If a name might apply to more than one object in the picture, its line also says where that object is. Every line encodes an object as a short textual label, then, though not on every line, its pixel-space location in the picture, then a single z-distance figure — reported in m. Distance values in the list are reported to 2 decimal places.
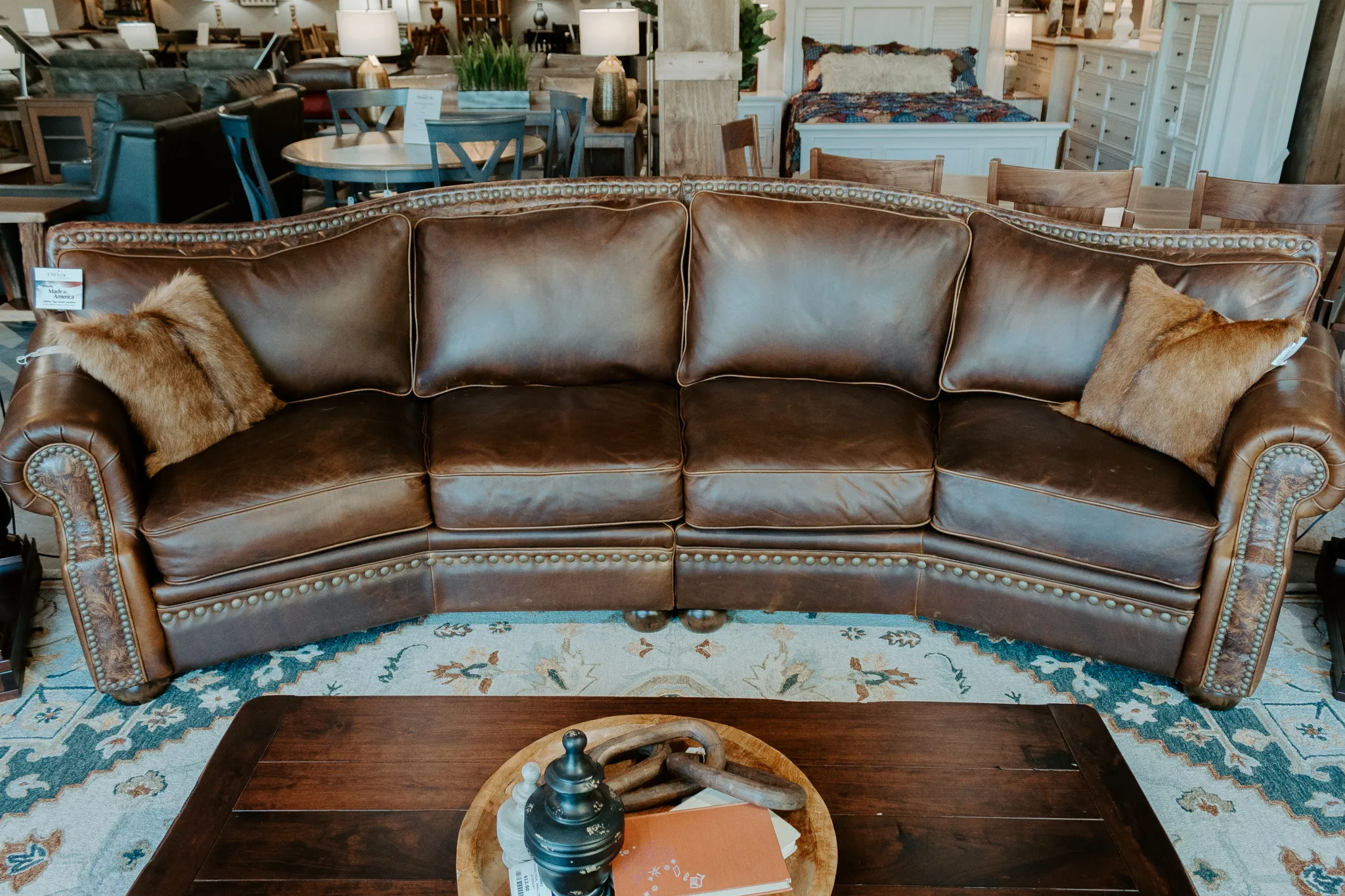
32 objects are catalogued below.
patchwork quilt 6.08
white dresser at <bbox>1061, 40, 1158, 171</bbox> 7.04
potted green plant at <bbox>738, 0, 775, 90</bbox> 6.07
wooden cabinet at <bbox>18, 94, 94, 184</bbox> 6.34
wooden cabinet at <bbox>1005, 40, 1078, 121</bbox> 8.73
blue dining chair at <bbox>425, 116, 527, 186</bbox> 3.60
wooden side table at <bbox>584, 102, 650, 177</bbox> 5.22
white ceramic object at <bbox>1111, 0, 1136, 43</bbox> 7.65
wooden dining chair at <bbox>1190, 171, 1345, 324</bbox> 2.88
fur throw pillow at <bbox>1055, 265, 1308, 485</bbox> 2.04
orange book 1.12
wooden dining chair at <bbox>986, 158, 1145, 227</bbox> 3.06
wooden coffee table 1.21
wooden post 3.82
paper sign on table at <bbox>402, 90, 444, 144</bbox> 4.13
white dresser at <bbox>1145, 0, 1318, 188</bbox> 5.73
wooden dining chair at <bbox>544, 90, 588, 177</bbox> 4.34
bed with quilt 5.94
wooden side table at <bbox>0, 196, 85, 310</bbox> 3.47
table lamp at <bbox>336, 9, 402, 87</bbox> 5.55
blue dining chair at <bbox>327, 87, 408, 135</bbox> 4.60
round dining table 3.84
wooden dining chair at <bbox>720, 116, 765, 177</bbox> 3.55
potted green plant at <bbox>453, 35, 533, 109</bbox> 5.52
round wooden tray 1.16
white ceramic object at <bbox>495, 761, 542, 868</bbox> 1.16
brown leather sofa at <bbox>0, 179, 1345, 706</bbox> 2.00
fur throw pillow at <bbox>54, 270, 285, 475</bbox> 2.02
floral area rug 1.74
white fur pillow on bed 7.34
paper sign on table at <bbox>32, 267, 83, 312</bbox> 2.24
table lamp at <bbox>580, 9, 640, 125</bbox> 4.93
